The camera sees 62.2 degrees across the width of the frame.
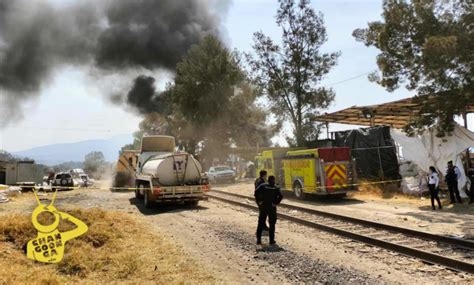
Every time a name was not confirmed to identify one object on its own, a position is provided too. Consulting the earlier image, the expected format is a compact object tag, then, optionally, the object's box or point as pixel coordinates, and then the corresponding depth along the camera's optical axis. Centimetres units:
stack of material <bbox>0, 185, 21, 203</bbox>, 1908
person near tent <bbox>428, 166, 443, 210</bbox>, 1417
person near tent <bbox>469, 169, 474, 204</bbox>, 1471
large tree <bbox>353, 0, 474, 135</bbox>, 1245
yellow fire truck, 1723
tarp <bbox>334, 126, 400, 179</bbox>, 2067
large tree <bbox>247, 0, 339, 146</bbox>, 3219
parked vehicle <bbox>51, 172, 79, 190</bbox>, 3231
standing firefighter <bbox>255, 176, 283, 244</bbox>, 936
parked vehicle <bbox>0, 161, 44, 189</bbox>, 3148
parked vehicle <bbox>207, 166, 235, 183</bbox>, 3575
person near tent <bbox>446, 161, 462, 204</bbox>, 1488
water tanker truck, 1614
